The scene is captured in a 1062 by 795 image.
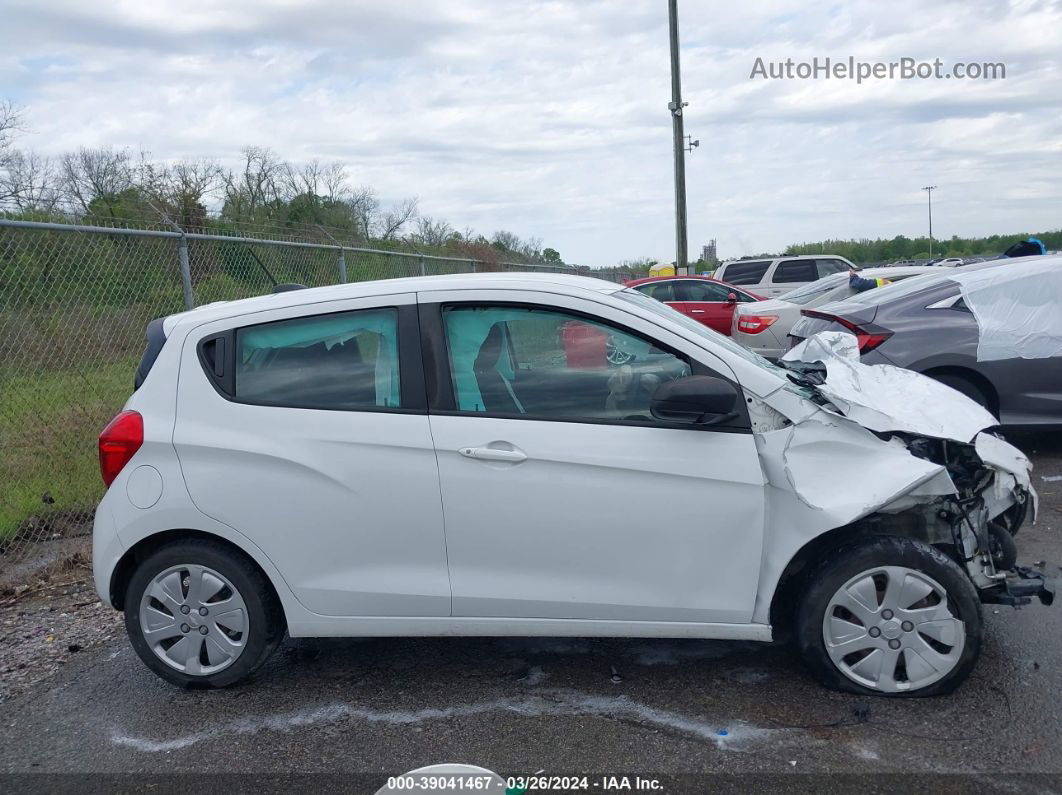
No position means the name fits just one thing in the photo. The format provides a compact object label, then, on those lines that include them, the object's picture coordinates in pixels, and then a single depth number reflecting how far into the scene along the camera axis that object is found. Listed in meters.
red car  15.57
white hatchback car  3.41
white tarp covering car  6.64
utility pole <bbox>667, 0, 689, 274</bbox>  22.44
